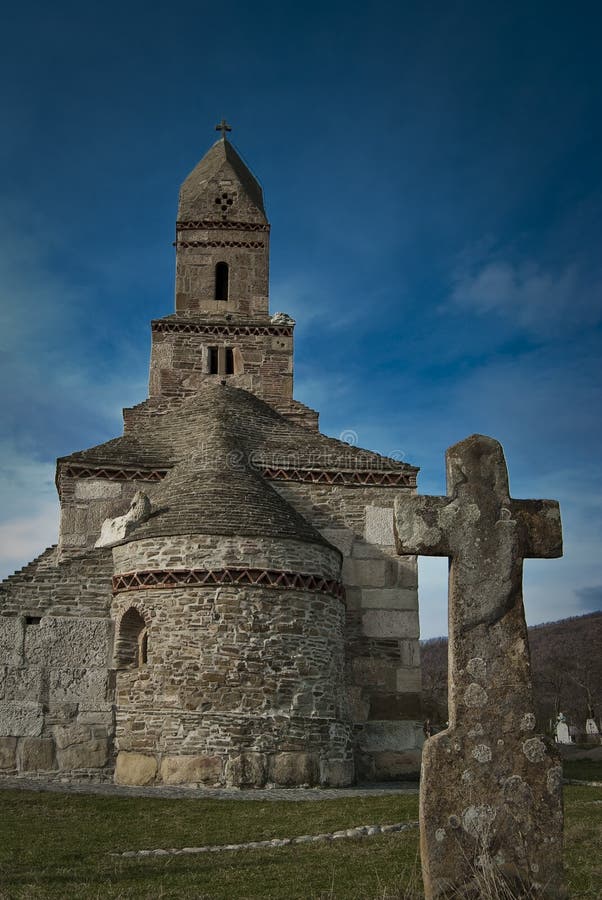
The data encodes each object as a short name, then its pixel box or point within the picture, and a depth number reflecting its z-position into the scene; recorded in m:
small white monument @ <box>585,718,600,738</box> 33.34
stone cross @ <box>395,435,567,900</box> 4.95
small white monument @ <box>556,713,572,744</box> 30.55
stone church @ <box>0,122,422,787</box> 13.12
